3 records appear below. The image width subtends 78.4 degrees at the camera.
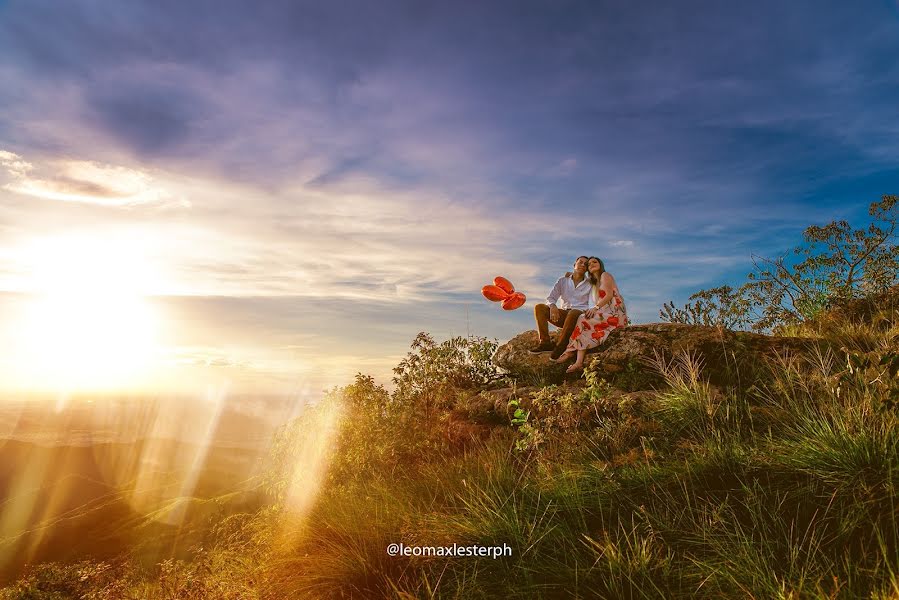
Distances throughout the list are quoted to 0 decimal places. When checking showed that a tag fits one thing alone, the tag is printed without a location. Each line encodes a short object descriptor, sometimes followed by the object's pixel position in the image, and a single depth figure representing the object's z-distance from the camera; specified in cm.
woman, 1257
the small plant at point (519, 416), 838
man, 1274
